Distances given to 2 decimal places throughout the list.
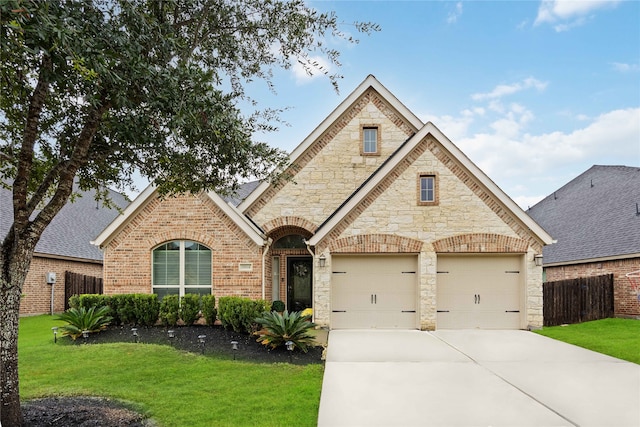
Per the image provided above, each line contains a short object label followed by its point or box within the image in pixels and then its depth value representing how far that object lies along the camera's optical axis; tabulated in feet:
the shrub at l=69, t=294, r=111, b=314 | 39.78
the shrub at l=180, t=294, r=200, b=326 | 40.11
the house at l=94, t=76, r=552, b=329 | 42.57
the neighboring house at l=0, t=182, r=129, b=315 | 58.08
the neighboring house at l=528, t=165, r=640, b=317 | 51.16
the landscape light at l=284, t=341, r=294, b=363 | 30.32
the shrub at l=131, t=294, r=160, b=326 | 39.78
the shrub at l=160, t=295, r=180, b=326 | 39.64
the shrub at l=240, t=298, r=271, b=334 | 36.22
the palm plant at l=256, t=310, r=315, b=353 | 31.63
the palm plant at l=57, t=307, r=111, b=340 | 35.88
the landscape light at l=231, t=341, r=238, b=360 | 30.41
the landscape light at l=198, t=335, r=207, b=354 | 32.17
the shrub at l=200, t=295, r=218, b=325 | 40.16
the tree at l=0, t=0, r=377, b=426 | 15.80
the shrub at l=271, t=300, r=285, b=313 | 48.47
